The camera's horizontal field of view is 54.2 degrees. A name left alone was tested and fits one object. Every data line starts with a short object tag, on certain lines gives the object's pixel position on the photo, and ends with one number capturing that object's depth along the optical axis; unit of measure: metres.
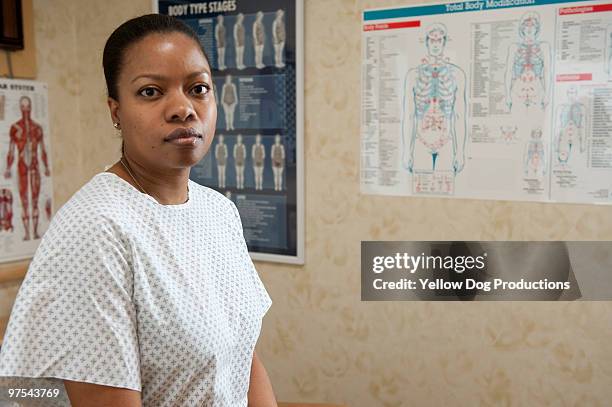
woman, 0.95
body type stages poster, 2.51
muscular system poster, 2.67
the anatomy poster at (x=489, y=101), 2.06
